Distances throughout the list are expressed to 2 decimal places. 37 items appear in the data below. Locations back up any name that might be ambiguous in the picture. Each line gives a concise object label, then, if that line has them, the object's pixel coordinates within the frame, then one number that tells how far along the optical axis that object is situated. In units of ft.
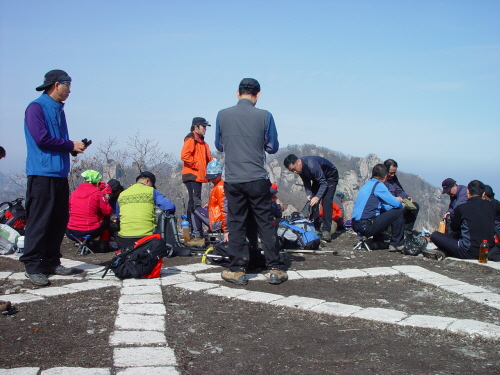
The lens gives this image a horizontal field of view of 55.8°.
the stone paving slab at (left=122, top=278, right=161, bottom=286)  15.43
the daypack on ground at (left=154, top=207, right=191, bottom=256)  20.99
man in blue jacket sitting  23.70
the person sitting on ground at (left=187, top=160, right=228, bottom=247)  22.97
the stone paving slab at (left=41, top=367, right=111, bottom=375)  8.68
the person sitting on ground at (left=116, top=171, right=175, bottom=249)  17.70
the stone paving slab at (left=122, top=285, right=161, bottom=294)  14.49
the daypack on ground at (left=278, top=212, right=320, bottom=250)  22.35
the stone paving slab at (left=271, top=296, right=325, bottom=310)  13.28
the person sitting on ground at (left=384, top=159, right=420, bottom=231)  28.73
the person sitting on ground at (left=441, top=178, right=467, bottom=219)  28.71
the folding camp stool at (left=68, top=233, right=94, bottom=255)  22.45
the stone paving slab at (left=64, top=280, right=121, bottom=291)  14.89
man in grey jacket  15.53
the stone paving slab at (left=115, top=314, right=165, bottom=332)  11.40
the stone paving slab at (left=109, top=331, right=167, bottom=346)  10.39
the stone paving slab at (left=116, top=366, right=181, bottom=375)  8.80
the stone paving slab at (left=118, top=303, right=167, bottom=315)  12.55
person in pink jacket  22.27
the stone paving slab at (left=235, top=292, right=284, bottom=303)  13.94
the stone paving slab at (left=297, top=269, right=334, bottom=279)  17.37
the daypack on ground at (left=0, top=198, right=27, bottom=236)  23.45
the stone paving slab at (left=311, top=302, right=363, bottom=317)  12.70
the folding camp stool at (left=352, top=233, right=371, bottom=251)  24.28
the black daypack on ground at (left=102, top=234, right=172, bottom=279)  15.94
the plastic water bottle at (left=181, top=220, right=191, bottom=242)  24.72
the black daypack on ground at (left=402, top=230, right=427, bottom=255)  22.50
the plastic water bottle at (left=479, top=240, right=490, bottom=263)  19.98
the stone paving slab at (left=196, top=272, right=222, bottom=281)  16.63
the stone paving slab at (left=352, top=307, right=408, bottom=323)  12.19
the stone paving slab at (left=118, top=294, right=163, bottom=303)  13.56
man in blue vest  15.07
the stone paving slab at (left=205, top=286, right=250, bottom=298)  14.56
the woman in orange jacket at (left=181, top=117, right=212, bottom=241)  26.08
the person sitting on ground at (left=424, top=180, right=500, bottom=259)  20.51
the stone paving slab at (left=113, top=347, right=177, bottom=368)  9.25
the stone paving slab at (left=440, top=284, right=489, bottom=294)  15.39
